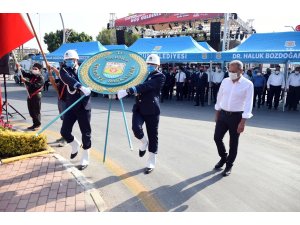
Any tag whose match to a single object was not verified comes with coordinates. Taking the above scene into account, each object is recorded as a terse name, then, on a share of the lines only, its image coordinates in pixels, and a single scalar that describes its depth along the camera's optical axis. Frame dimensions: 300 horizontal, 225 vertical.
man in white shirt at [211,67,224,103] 11.25
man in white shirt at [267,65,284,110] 10.23
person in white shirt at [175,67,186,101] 12.33
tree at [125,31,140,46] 35.59
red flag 3.34
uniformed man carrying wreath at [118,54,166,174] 3.76
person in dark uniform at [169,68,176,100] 12.75
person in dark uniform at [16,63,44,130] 6.31
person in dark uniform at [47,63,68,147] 4.32
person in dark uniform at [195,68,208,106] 11.07
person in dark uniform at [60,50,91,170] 3.88
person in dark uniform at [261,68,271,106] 10.93
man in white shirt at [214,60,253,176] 3.67
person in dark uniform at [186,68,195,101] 11.87
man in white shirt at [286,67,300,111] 9.99
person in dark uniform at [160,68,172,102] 12.43
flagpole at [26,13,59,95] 3.47
